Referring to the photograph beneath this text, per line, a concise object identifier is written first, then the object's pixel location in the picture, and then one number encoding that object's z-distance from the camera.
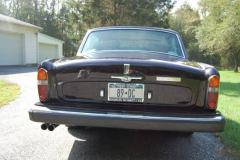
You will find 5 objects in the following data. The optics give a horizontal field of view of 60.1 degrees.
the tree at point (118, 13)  14.61
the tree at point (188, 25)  39.66
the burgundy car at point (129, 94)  2.12
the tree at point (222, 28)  15.73
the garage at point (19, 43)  15.21
